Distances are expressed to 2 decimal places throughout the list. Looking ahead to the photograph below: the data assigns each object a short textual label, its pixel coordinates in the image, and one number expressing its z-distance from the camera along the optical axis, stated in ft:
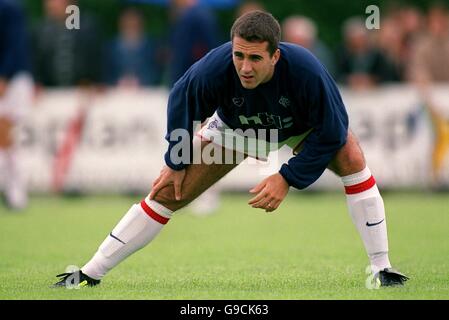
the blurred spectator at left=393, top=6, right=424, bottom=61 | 59.00
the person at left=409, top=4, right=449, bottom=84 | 55.93
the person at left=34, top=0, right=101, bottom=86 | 55.88
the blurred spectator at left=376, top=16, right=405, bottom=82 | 56.03
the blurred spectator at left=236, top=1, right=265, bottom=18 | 52.54
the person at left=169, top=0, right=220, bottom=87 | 44.68
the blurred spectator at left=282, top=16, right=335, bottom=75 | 54.39
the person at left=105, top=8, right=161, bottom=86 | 60.70
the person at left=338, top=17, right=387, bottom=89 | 55.16
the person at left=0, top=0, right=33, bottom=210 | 45.09
